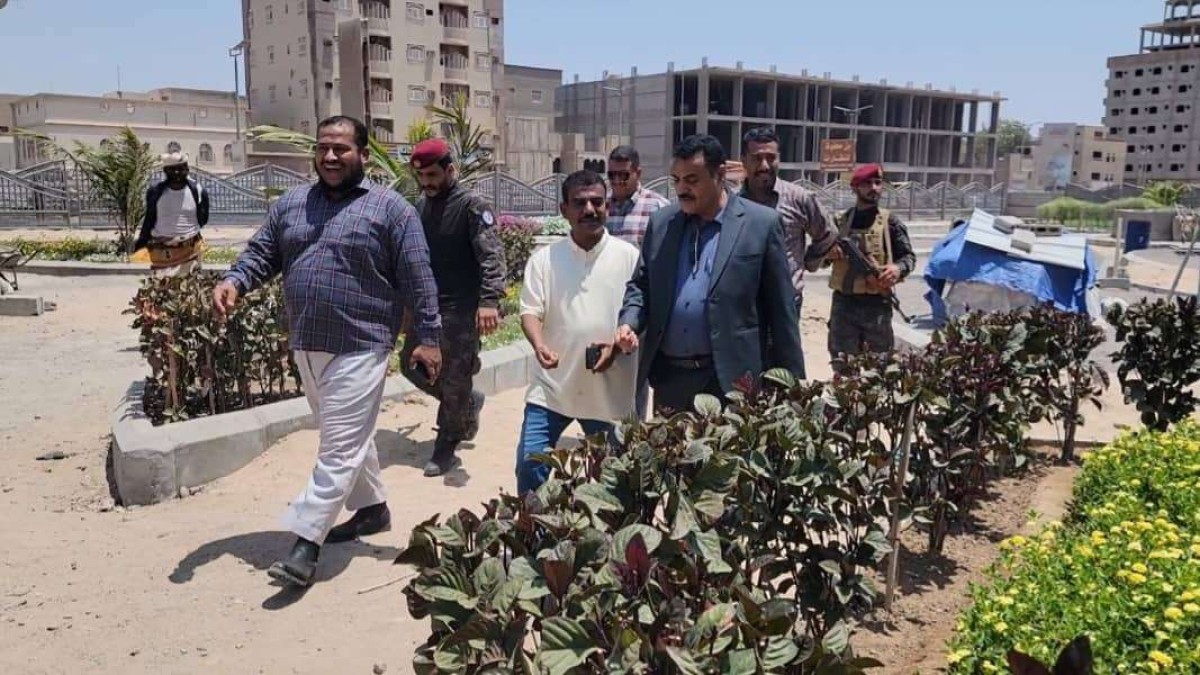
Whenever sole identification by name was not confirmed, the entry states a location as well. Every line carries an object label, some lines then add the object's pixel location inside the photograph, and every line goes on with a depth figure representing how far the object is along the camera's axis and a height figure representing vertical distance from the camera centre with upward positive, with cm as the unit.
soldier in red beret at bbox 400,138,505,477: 480 -49
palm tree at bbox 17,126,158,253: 1673 -4
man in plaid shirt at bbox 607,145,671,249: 521 -13
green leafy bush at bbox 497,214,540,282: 1123 -81
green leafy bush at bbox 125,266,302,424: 534 -95
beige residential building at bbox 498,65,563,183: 5447 +255
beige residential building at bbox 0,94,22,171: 4400 +86
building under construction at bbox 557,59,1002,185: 6631 +445
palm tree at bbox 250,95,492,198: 830 +24
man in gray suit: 338 -40
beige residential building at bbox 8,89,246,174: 4666 +238
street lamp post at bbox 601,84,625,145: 6762 +445
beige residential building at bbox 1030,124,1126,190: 8212 +209
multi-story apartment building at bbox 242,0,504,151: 4909 +603
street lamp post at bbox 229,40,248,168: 4213 +301
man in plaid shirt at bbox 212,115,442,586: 363 -45
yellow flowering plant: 237 -111
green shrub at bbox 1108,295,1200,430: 504 -88
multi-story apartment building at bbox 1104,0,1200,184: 8244 +689
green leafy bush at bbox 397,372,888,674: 169 -75
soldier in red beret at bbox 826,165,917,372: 559 -52
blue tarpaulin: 994 -93
